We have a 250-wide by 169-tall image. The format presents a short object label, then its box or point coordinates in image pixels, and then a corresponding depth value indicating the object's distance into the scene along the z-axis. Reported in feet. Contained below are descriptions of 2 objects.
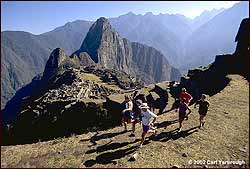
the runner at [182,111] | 40.63
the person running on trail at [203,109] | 41.37
